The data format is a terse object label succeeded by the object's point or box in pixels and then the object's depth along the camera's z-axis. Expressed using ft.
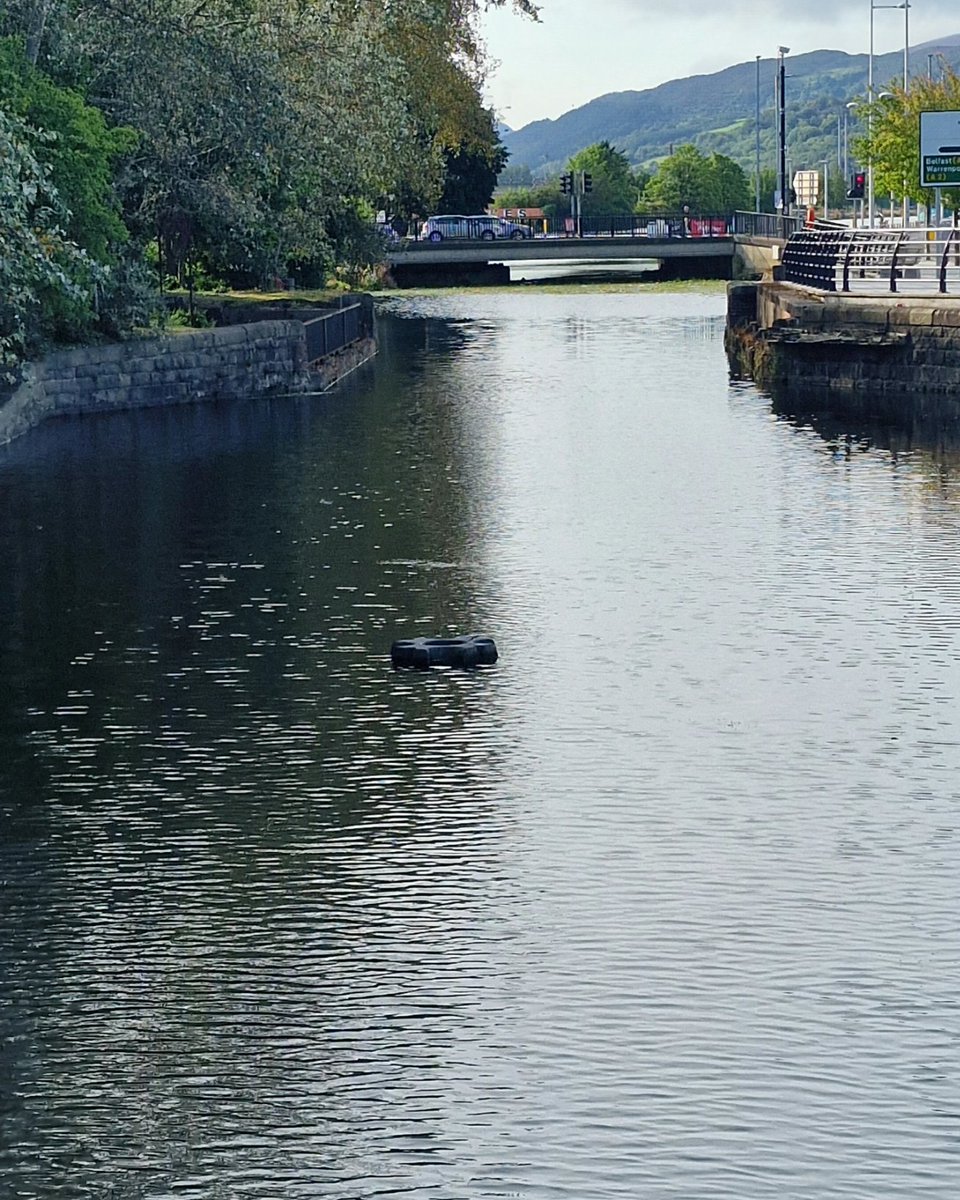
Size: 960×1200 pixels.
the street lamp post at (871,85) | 294.46
